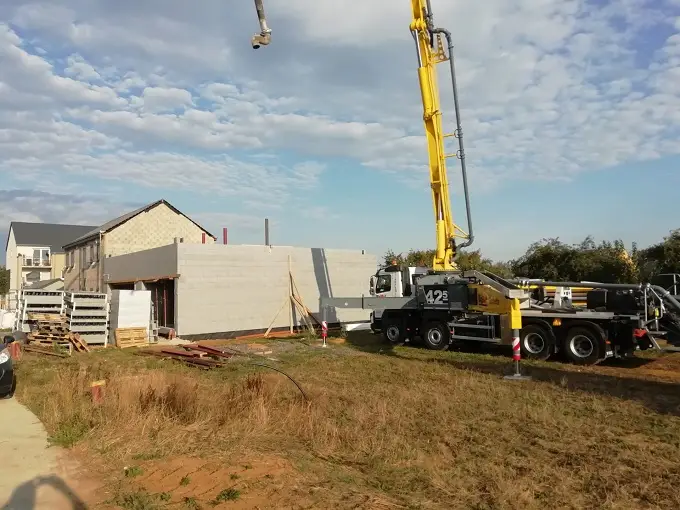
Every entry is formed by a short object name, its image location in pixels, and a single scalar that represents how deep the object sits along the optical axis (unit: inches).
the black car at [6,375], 393.7
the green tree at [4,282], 2889.8
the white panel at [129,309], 844.6
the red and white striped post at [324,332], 802.7
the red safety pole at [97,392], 344.9
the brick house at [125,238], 1363.2
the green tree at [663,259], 1149.7
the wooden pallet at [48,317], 795.4
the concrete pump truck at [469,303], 540.4
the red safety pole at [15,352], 662.5
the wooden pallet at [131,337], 822.5
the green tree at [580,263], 1249.4
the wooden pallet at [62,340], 778.8
